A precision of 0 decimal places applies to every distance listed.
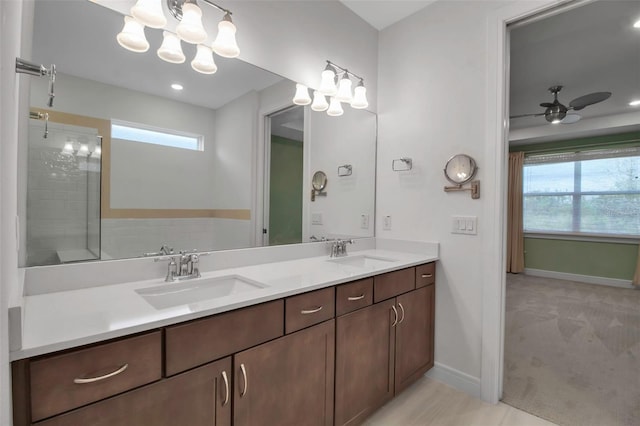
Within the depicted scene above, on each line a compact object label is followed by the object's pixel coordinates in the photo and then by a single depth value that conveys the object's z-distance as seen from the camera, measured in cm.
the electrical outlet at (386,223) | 241
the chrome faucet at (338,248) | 212
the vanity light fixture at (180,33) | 124
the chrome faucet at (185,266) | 138
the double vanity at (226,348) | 76
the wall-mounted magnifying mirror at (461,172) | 193
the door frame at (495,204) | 183
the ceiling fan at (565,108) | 285
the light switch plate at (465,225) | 194
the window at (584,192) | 451
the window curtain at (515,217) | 542
